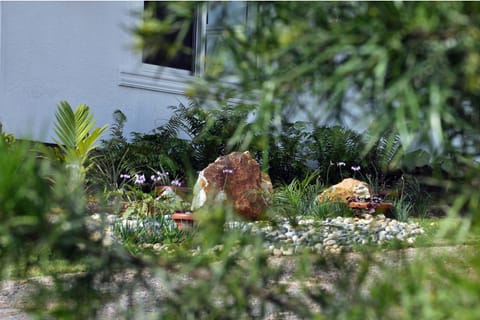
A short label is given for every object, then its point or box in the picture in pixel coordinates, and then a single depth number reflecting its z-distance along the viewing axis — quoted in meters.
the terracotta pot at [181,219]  14.09
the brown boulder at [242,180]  16.41
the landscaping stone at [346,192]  18.81
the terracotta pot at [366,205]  17.99
